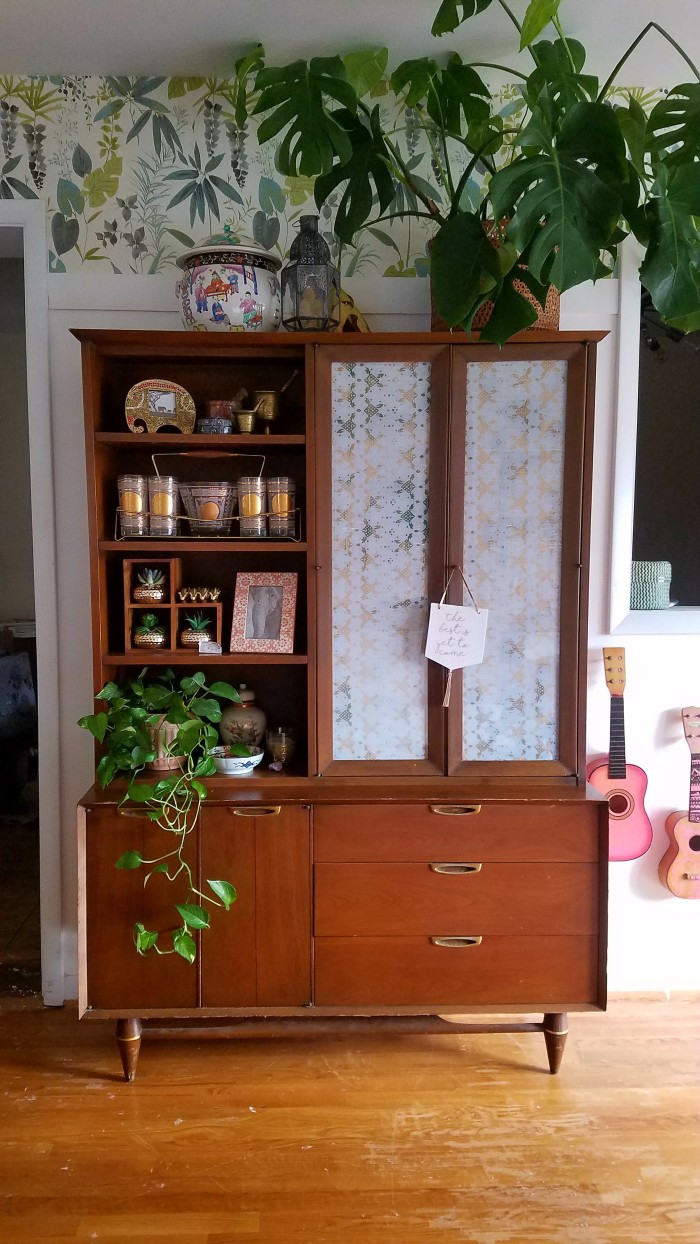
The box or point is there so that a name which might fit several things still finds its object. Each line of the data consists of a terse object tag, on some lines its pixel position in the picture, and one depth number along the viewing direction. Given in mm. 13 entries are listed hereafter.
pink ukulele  2246
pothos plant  1814
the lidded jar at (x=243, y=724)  2045
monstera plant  1326
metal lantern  1925
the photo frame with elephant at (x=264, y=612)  1977
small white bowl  1967
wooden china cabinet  1869
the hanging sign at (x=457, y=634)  1893
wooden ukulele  2258
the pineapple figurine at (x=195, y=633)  1982
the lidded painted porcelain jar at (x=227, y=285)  1854
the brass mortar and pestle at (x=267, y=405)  1985
